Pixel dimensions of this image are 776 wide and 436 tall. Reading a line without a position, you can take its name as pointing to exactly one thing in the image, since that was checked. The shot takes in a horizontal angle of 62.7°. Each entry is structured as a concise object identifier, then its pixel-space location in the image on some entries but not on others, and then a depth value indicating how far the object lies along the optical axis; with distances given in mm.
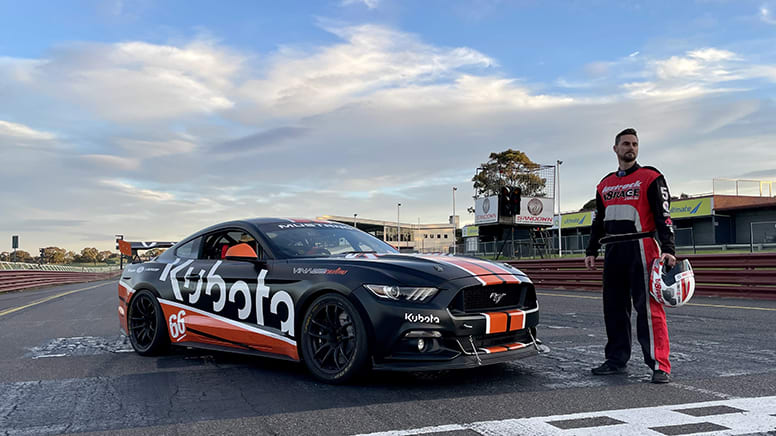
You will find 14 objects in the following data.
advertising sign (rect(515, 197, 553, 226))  40281
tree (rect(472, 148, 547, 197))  66312
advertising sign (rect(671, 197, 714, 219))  41531
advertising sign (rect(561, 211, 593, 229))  51812
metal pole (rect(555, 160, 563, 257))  47625
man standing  4746
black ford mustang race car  4383
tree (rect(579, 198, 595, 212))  78506
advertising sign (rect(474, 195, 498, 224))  40688
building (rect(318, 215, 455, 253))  91250
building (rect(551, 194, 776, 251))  39406
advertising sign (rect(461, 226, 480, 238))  66262
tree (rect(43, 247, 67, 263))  90850
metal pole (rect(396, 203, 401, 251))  84138
